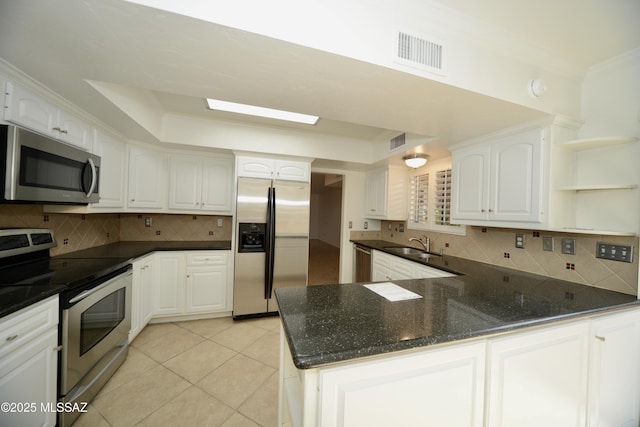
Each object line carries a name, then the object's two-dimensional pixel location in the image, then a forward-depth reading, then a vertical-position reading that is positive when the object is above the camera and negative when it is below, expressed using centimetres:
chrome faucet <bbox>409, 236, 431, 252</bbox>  303 -34
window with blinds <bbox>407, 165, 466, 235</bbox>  284 +22
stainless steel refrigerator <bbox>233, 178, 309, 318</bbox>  281 -35
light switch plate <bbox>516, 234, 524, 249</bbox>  203 -19
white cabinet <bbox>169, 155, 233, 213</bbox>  292 +36
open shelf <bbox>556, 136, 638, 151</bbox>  147 +56
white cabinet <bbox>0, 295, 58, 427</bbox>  102 -80
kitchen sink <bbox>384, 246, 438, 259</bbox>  292 -47
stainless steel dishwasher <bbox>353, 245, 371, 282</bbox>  333 -76
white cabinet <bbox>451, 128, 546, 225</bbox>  169 +34
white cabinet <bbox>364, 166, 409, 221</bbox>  337 +35
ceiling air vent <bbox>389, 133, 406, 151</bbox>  270 +93
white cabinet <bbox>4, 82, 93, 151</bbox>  132 +60
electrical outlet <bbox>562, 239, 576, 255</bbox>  171 -19
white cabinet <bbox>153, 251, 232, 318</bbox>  265 -89
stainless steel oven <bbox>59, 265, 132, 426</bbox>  134 -90
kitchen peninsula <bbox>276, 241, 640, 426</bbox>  78 -57
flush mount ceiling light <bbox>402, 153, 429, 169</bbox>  264 +68
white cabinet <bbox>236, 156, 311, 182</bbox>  282 +57
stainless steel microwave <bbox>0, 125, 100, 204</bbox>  125 +24
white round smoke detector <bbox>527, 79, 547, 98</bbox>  148 +88
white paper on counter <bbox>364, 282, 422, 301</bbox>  126 -45
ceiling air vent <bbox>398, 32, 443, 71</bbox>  118 +89
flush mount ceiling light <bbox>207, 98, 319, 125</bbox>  226 +104
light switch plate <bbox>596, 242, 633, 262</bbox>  146 -19
